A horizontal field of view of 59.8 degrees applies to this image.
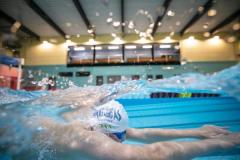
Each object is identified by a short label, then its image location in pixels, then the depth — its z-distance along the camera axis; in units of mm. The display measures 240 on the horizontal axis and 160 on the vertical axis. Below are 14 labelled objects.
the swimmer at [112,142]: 623
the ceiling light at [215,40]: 7645
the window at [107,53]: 7512
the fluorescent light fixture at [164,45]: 7723
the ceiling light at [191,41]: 7616
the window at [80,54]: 7340
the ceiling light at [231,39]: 7609
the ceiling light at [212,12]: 6240
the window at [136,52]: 7703
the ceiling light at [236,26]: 7012
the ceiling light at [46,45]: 7783
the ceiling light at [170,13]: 5809
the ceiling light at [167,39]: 7468
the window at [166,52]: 7789
